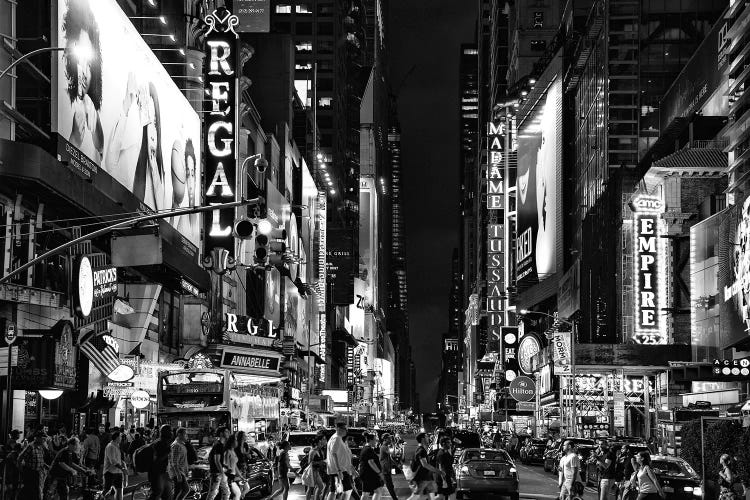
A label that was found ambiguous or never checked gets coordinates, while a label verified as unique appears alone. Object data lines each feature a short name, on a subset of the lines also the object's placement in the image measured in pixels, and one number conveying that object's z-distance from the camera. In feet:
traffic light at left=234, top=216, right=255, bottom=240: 82.79
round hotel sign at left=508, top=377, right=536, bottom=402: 326.85
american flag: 125.90
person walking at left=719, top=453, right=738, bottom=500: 81.05
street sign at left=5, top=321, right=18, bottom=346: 88.74
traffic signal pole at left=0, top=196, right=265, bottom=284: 71.72
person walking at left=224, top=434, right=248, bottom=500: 83.82
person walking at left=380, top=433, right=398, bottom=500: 93.28
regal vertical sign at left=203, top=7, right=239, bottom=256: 197.67
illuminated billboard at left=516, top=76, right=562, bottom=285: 401.70
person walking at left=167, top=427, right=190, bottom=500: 79.25
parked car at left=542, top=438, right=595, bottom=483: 139.54
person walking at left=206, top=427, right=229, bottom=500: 82.38
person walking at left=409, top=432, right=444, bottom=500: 84.12
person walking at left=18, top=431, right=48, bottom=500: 79.56
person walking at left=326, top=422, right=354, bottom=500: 84.58
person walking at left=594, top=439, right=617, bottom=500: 91.97
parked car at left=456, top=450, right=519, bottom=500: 104.22
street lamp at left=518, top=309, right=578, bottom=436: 214.28
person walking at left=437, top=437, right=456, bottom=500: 88.94
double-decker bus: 121.08
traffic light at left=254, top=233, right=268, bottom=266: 91.66
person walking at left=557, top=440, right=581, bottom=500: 91.50
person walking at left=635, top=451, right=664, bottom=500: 78.23
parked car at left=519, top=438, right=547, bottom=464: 219.61
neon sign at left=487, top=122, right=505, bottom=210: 519.19
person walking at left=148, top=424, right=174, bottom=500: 78.74
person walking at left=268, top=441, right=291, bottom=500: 87.71
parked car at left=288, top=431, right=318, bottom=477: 121.12
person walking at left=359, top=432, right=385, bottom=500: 81.71
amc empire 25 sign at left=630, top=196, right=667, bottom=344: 221.46
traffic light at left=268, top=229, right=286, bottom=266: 108.37
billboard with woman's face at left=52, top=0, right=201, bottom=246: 127.24
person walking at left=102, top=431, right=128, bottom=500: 86.22
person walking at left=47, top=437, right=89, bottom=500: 77.51
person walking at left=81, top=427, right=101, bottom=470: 106.52
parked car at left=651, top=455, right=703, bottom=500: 96.22
